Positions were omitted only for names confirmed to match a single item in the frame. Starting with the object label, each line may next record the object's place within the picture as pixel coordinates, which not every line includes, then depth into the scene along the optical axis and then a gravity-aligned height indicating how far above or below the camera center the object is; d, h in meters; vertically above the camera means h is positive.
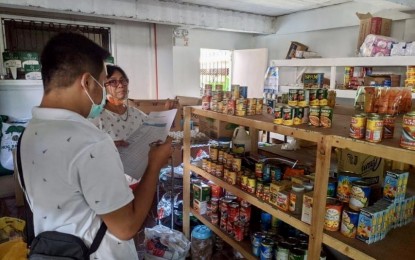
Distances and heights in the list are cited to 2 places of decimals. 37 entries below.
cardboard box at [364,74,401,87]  2.88 +0.04
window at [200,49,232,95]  5.54 +0.26
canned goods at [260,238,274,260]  1.39 -0.79
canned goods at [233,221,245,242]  1.57 -0.80
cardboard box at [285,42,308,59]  4.03 +0.46
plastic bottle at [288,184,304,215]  1.19 -0.47
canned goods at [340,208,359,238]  1.02 -0.48
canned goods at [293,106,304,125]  1.18 -0.13
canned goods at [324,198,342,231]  1.05 -0.48
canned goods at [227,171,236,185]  1.53 -0.51
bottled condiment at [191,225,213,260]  1.89 -1.05
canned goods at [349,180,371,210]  1.03 -0.40
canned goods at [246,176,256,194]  1.42 -0.50
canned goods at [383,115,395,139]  0.94 -0.14
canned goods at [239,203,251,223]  1.60 -0.72
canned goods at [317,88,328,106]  1.28 -0.06
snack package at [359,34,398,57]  2.86 +0.37
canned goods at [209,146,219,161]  1.74 -0.43
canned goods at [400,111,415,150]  0.81 -0.13
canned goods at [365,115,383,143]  0.89 -0.14
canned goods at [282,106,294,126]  1.18 -0.14
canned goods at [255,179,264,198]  1.37 -0.50
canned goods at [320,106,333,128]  1.12 -0.13
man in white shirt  0.75 -0.21
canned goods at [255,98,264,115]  1.50 -0.13
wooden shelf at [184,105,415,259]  0.88 -0.40
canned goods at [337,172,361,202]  1.11 -0.39
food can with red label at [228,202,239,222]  1.61 -0.72
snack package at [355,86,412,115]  1.16 -0.07
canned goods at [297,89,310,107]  1.25 -0.07
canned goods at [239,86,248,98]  1.60 -0.06
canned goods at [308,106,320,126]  1.14 -0.13
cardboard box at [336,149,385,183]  1.28 -0.36
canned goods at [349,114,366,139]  0.93 -0.14
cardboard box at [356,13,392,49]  3.11 +0.61
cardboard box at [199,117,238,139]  2.72 -0.48
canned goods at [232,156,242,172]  1.55 -0.44
